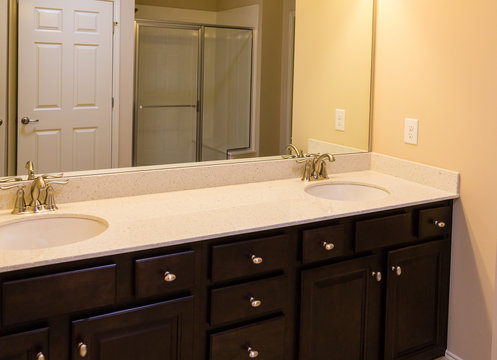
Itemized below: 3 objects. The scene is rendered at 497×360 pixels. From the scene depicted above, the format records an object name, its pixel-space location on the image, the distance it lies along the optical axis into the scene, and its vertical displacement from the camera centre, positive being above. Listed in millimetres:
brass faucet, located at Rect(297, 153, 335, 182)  2520 -200
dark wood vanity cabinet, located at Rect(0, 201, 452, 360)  1532 -582
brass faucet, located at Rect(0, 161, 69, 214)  1884 -276
